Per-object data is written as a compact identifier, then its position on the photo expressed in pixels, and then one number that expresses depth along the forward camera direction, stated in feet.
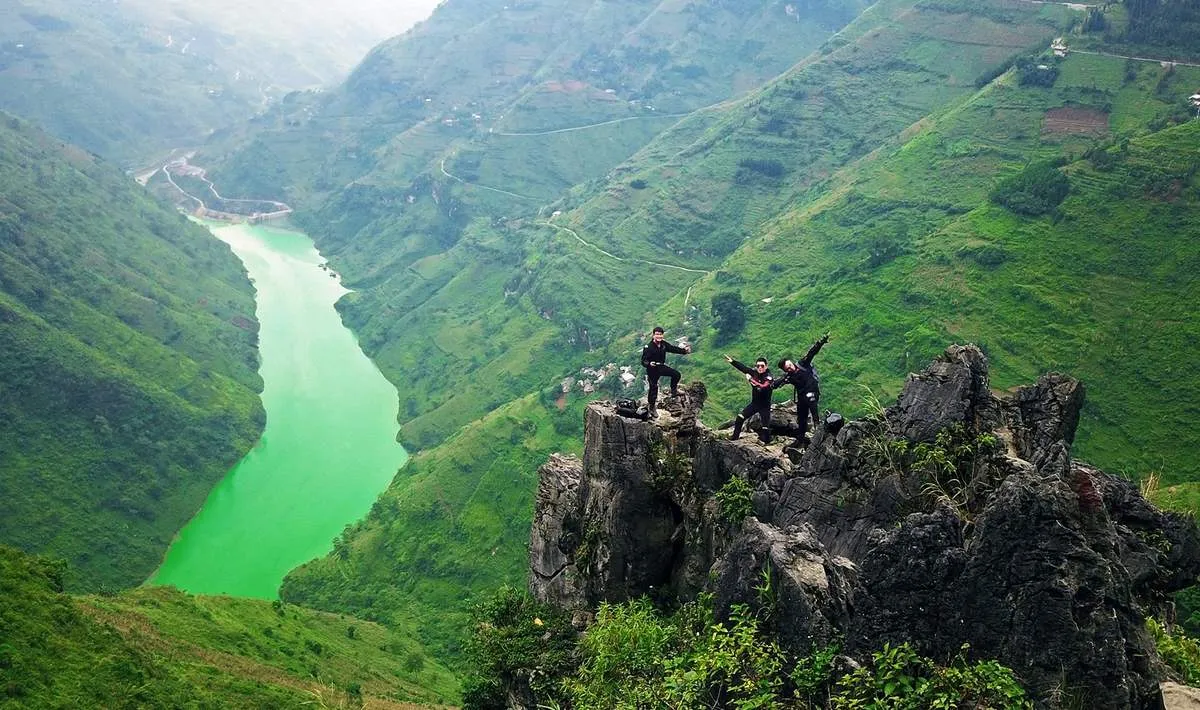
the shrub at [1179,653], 45.16
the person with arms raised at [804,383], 60.85
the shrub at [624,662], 46.85
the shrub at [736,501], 57.52
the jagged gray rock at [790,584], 41.01
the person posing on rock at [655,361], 68.85
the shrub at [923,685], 35.65
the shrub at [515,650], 62.28
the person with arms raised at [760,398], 62.54
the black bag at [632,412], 69.72
